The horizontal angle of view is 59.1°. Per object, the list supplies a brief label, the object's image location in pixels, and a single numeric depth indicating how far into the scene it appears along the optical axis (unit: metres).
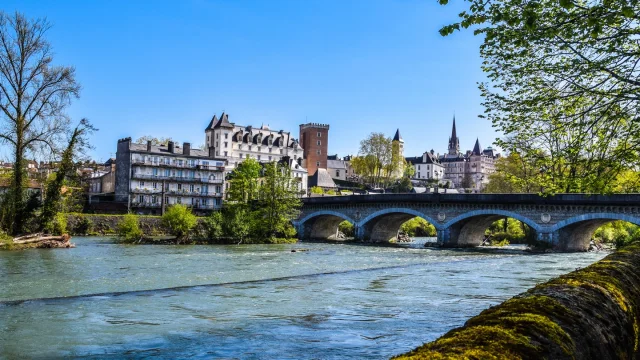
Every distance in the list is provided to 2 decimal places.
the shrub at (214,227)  43.09
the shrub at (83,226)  50.18
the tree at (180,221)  40.72
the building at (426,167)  162.12
